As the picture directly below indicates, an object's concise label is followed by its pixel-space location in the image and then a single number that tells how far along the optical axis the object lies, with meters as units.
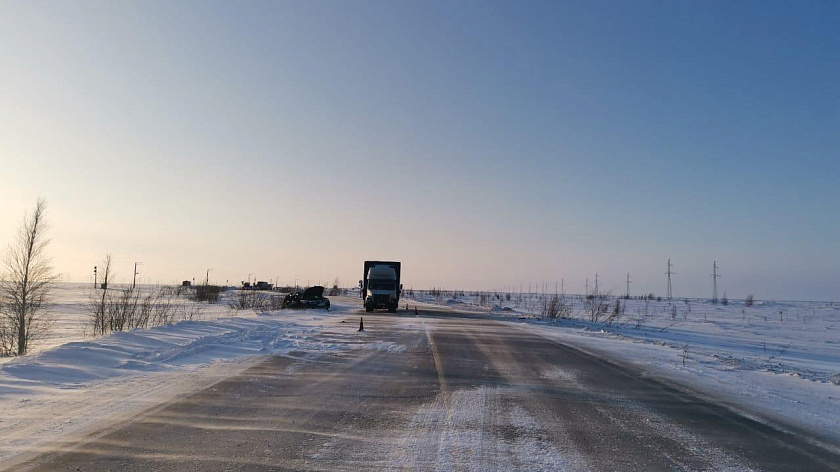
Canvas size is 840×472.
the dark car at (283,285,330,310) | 47.06
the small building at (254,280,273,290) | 121.85
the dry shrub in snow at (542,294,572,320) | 42.47
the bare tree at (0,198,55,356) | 20.31
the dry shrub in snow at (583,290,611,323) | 39.88
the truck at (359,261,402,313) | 44.12
